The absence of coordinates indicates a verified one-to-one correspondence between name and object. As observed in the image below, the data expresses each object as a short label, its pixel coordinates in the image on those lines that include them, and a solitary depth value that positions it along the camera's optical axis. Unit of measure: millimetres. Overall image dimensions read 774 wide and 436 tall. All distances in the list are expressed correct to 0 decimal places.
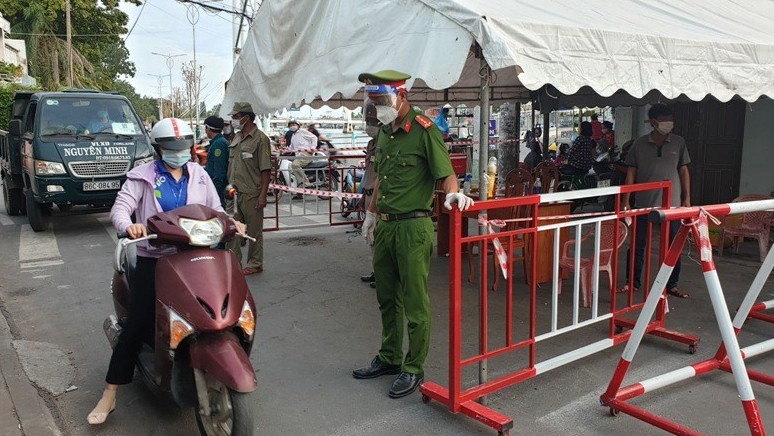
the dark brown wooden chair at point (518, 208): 6191
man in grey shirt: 5742
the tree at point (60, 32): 33156
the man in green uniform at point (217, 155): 6984
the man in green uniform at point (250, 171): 6547
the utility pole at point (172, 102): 58281
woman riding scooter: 3434
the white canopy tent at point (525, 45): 3629
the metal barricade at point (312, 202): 9664
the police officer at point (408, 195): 3705
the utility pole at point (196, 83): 51634
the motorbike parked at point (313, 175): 12953
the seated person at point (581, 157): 11570
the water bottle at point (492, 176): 6234
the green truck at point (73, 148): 9211
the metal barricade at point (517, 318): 3420
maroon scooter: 2947
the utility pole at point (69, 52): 31256
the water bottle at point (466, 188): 6507
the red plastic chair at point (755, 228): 7234
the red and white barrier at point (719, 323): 3072
